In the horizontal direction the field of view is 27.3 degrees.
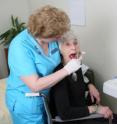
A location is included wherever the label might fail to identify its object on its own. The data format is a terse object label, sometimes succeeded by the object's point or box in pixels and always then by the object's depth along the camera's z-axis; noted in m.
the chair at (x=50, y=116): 1.37
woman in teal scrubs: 1.33
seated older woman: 1.39
